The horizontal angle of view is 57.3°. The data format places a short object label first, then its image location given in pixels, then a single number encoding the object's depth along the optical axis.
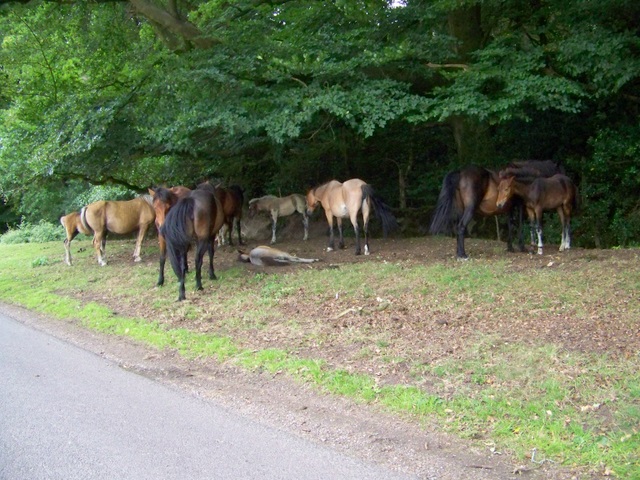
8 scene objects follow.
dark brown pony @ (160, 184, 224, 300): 10.48
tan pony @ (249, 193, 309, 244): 17.81
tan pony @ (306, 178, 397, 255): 13.62
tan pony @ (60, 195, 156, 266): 15.82
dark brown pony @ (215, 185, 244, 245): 15.62
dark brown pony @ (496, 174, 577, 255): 11.94
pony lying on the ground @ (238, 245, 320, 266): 12.66
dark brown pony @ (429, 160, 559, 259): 12.01
